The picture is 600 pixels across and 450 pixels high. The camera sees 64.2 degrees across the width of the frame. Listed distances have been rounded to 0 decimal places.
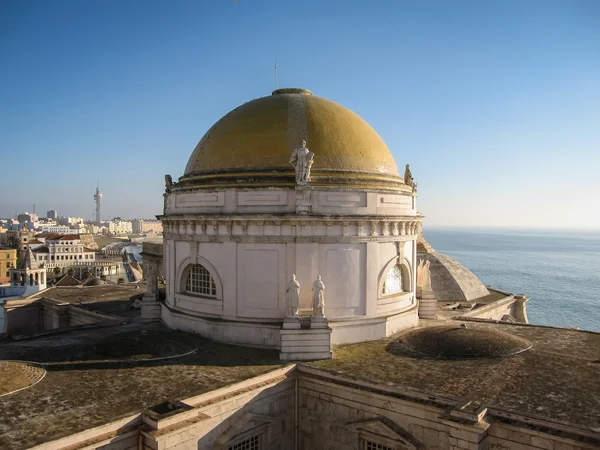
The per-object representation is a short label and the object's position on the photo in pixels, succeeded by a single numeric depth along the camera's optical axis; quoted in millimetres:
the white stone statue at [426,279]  27484
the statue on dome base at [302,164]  20453
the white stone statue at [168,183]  25781
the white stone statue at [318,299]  19922
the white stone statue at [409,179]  25422
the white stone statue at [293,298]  19812
